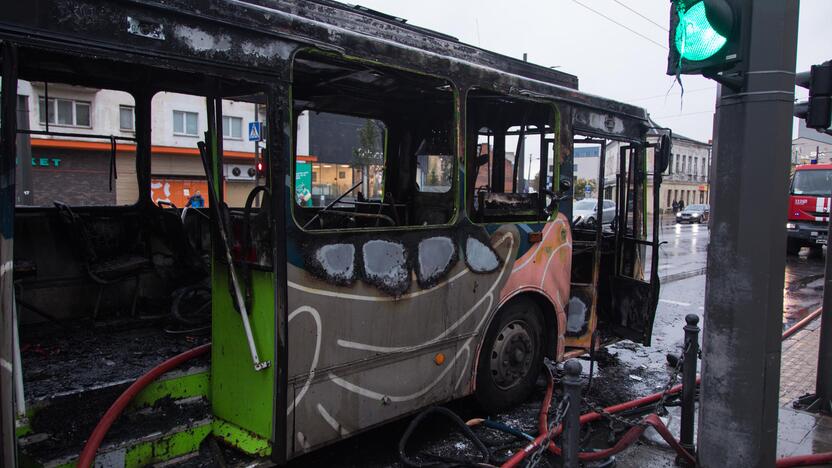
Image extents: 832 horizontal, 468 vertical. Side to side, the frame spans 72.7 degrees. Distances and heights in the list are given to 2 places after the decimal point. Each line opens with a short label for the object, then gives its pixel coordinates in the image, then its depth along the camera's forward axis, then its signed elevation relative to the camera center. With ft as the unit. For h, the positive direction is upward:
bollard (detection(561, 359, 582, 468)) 10.08 -3.97
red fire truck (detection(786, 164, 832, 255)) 54.95 -0.88
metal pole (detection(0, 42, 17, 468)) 7.43 -0.74
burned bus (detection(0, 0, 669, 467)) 10.16 -1.02
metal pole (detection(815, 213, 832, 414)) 16.61 -4.75
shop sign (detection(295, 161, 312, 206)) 15.47 +0.12
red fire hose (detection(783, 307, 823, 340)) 26.56 -6.31
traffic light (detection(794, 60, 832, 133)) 14.28 +2.55
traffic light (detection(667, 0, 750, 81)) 10.52 +3.05
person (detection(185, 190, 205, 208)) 17.31 -0.37
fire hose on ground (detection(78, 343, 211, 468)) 9.29 -3.90
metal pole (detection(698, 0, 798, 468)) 10.68 -0.97
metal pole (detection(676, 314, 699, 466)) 14.01 -4.44
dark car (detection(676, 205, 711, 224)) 137.90 -4.56
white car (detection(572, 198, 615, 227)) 83.28 -1.99
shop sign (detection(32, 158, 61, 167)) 17.17 +0.79
